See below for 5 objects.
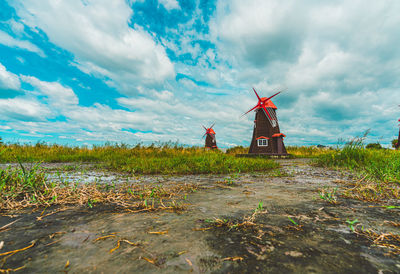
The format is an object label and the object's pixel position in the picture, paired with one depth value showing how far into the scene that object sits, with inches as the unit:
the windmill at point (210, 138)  1035.9
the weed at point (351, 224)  60.7
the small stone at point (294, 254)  46.5
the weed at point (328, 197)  92.1
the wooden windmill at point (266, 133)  579.6
